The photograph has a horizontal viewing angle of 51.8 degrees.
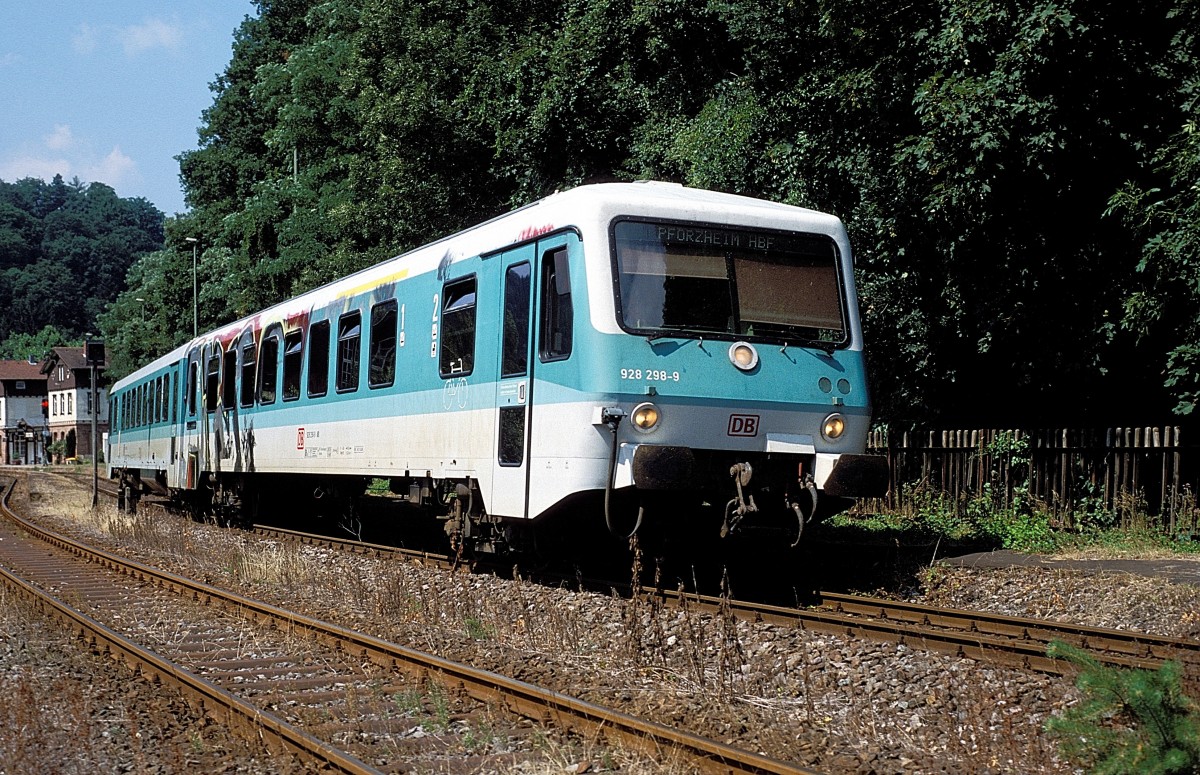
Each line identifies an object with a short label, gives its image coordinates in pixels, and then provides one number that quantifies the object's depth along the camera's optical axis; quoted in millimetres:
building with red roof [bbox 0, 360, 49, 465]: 96500
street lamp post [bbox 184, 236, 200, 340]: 40062
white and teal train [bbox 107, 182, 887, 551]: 9844
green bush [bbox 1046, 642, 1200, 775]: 4777
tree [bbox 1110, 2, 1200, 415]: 12586
